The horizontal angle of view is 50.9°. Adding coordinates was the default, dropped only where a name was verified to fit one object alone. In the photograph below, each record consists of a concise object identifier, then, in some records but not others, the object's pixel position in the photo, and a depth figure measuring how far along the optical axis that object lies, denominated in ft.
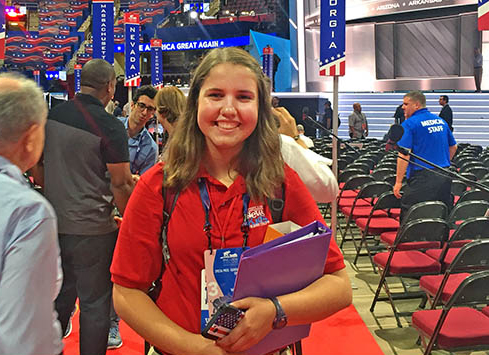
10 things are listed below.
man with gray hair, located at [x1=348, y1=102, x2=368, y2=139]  47.45
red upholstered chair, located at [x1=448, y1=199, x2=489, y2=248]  14.76
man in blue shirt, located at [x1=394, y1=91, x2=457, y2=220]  17.78
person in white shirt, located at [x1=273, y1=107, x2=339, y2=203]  6.75
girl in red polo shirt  4.36
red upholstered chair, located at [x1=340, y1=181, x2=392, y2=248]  18.90
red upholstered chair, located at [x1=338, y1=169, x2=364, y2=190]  23.71
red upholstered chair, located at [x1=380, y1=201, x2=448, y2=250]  14.32
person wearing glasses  11.94
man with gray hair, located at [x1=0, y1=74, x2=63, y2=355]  3.43
